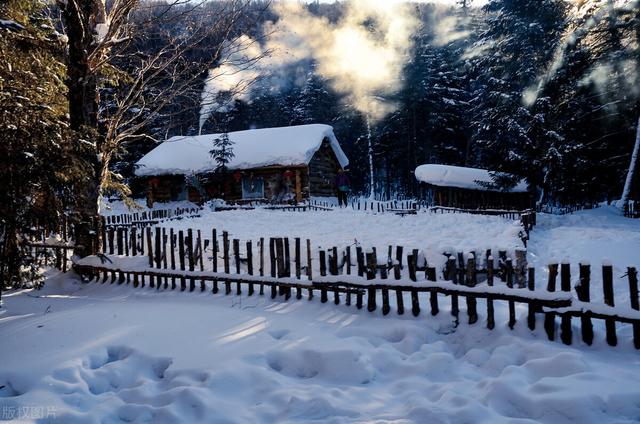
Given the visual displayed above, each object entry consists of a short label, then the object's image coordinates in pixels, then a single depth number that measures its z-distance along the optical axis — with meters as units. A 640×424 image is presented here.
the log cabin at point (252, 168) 25.38
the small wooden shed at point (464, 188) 22.81
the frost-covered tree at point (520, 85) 20.97
